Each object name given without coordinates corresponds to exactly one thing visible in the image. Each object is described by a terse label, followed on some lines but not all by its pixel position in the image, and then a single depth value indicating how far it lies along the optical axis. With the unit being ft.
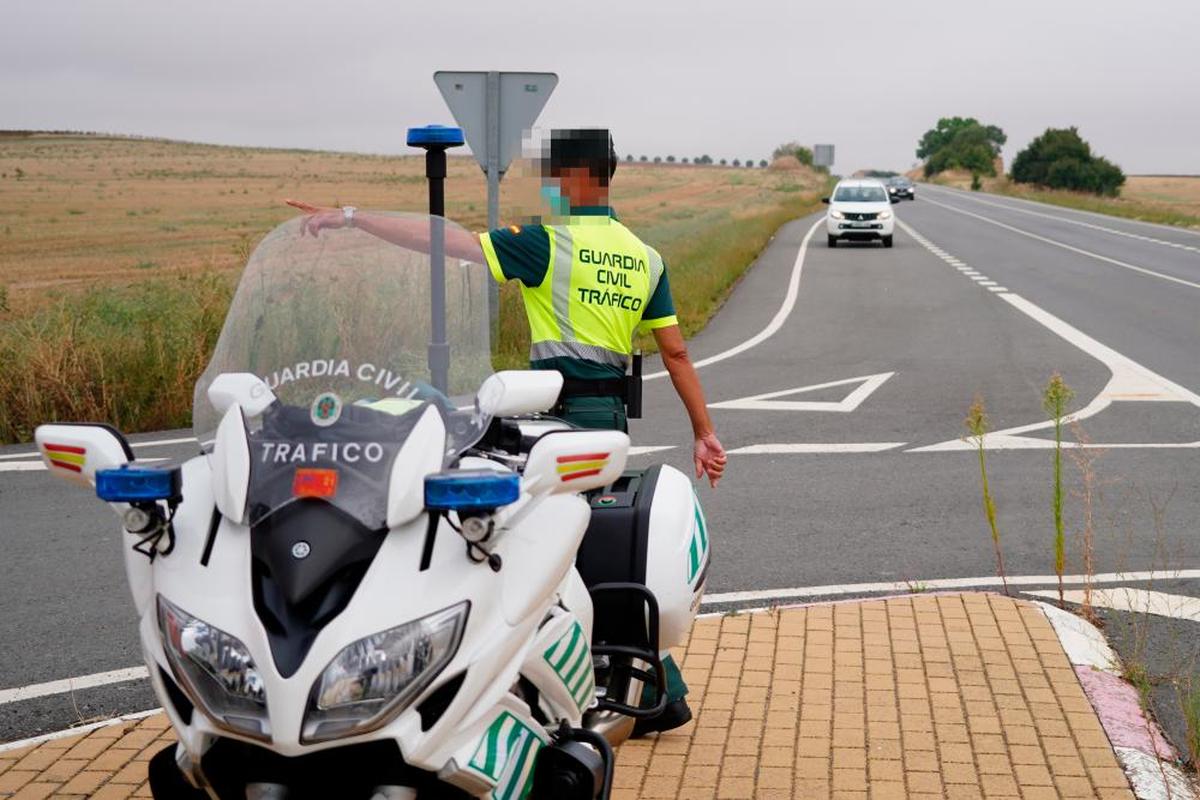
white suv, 120.98
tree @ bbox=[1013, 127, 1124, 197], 345.92
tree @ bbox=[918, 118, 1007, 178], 563.07
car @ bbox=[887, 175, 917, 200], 280.72
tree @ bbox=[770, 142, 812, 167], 483.51
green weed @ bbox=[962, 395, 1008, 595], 20.11
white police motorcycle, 9.25
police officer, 14.83
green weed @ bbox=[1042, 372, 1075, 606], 19.75
